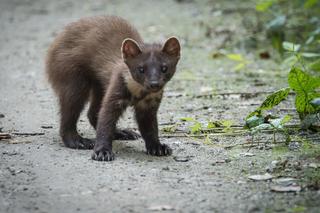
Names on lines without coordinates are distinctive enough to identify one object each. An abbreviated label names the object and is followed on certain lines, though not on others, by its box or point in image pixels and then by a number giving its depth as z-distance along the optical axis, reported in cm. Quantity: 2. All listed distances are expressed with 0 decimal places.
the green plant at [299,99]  1243
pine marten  1245
